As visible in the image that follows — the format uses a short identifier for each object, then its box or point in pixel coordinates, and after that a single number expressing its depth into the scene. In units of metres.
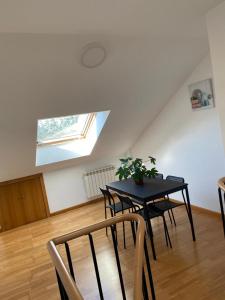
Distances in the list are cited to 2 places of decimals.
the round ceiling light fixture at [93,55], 2.67
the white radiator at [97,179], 5.41
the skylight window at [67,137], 4.58
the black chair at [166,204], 3.32
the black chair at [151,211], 3.16
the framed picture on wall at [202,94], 3.56
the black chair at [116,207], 3.59
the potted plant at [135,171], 3.54
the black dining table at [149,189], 2.97
